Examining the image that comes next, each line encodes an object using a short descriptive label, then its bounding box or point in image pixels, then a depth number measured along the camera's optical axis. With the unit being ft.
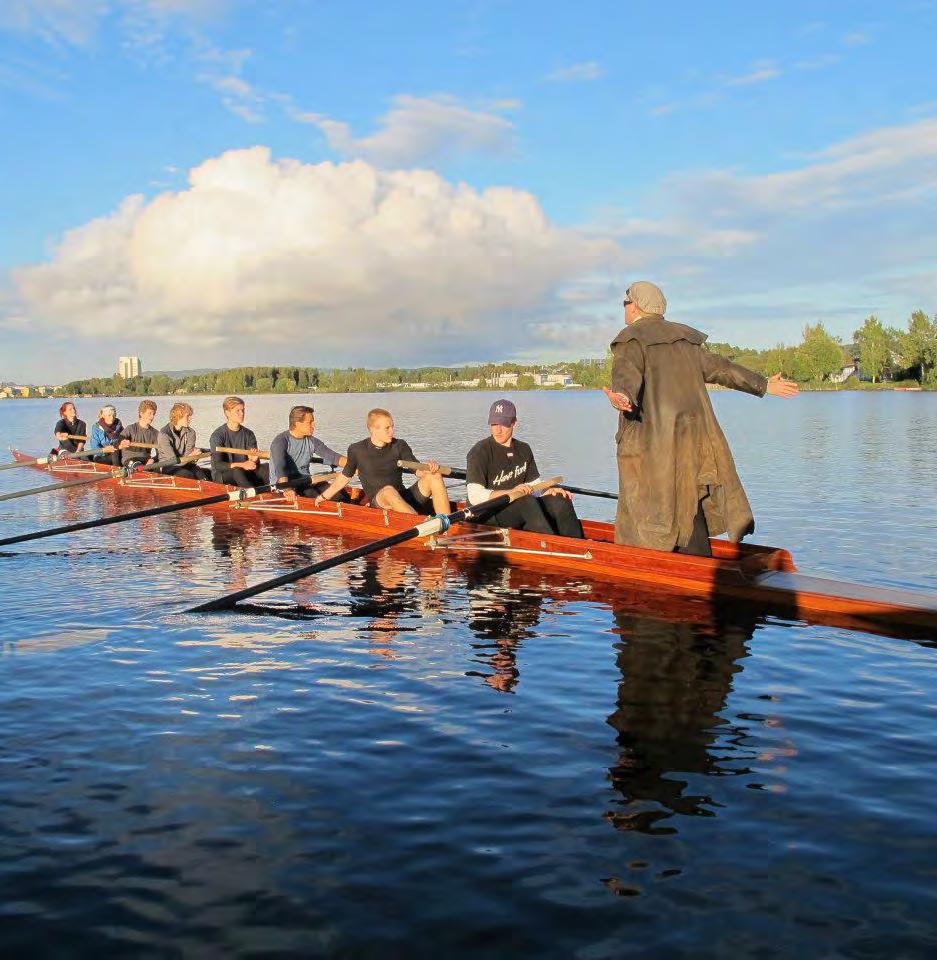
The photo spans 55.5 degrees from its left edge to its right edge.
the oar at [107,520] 43.34
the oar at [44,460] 74.55
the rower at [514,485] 40.11
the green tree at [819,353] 524.11
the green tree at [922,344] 453.58
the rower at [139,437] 77.30
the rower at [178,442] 67.67
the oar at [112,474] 56.73
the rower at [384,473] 45.51
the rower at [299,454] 54.70
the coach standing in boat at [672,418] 29.27
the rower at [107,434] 82.82
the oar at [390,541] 30.45
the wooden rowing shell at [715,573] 29.01
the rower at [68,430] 93.50
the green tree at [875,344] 483.10
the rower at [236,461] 61.11
